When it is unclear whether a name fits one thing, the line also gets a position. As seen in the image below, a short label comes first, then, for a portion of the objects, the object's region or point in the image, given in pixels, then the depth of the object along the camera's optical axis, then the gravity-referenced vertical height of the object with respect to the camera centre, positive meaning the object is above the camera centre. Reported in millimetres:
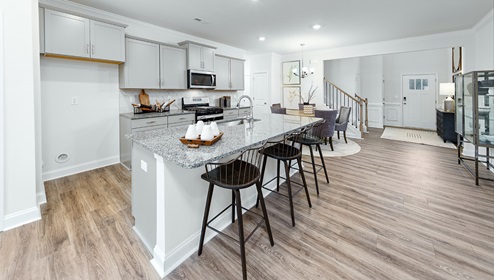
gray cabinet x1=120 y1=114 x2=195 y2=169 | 3688 +160
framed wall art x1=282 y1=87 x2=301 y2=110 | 7344 +1126
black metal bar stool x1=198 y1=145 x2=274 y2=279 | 1613 -342
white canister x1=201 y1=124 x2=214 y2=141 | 1821 -2
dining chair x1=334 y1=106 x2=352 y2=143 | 5859 +321
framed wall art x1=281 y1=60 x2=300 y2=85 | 7166 +1904
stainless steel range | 4648 +528
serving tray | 1814 -58
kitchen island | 1642 -452
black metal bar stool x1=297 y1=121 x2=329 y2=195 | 3053 -72
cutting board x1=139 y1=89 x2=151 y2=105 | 4246 +667
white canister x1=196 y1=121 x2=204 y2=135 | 1926 +57
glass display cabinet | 3285 +321
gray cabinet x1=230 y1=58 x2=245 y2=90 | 5895 +1516
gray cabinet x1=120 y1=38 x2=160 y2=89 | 3865 +1178
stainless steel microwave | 4715 +1148
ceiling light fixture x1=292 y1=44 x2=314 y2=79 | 6223 +1729
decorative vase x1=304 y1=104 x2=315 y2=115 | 5605 +562
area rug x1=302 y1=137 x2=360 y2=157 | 4951 -387
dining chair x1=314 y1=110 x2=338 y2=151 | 5055 +268
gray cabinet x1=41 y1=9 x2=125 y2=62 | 3059 +1381
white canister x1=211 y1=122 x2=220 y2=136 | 1994 +40
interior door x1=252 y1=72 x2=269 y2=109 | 7249 +1376
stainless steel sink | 3227 +161
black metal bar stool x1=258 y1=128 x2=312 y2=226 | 2278 -213
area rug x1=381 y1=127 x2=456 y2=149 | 5881 -138
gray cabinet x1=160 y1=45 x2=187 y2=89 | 4324 +1268
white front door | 7902 +1057
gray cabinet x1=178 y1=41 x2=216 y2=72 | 4688 +1630
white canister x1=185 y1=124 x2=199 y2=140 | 1822 +7
